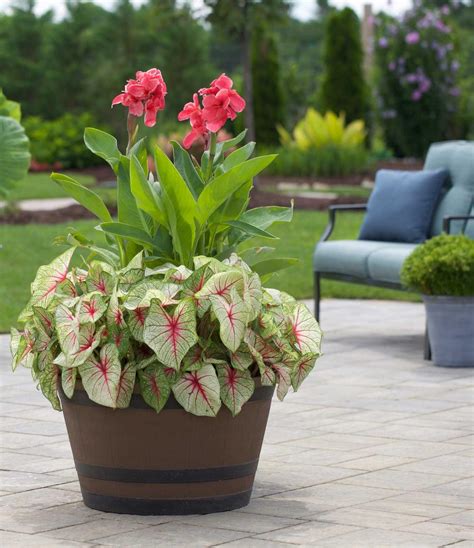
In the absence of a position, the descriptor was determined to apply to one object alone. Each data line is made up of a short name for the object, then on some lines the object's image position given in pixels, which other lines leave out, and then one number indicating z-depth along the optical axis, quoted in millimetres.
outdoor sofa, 9633
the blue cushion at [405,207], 10339
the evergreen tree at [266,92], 29490
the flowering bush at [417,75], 25211
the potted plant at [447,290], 8595
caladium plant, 4859
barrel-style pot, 4996
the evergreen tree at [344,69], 28436
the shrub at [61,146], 30797
